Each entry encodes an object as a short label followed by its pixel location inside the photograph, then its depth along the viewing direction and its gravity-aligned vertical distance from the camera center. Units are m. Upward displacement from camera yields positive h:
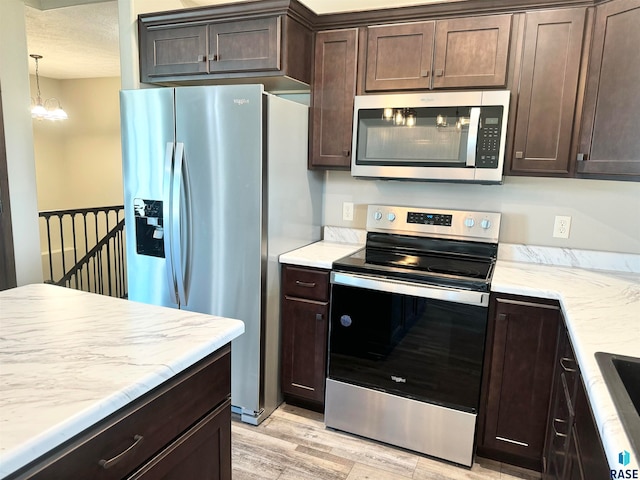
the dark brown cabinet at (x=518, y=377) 1.94 -0.91
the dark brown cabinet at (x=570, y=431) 1.04 -0.74
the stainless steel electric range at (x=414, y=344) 2.06 -0.84
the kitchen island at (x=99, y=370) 0.82 -0.47
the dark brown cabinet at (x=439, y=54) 2.15 +0.60
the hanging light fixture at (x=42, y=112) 4.87 +0.54
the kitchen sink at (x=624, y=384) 0.90 -0.49
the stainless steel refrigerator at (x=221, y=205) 2.25 -0.21
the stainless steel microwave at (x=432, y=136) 2.18 +0.19
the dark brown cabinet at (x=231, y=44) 2.32 +0.67
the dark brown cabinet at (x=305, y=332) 2.38 -0.90
